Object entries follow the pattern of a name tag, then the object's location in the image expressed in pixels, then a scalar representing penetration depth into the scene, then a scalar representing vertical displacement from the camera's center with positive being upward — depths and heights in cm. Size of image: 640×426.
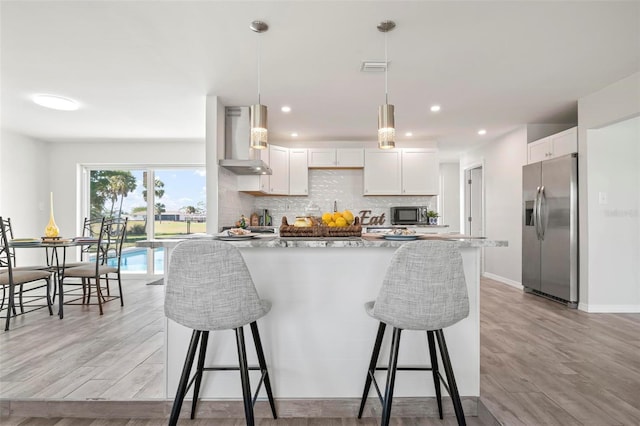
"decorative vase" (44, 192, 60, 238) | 386 -22
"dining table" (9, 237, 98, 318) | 351 -33
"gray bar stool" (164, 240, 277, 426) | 149 -34
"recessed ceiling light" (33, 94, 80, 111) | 381 +127
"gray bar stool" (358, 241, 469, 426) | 148 -36
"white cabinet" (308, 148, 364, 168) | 568 +92
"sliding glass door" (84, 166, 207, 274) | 610 +23
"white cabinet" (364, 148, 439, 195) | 567 +67
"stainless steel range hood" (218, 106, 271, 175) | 413 +92
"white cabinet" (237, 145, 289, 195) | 475 +50
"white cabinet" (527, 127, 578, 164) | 403 +84
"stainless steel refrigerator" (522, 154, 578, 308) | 397 -21
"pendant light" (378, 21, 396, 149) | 229 +61
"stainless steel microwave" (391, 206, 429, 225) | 569 -8
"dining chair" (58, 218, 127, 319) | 382 -65
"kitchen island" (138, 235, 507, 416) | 193 -72
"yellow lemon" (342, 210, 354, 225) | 215 -3
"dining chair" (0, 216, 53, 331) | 333 -66
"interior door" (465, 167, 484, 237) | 680 +24
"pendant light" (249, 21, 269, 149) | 235 +61
